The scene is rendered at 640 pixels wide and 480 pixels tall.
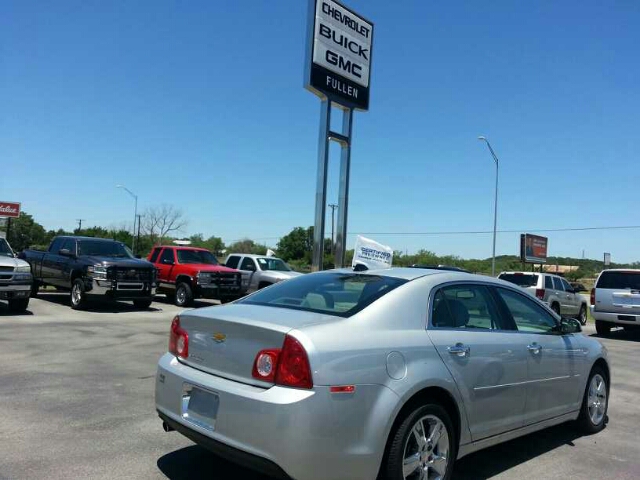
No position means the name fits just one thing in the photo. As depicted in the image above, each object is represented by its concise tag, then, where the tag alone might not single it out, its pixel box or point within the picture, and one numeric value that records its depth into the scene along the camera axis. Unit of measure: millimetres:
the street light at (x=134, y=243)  74856
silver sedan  3268
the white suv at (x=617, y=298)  15031
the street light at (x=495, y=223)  35672
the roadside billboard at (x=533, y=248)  55812
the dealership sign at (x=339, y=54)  18375
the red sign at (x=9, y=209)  48406
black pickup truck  14719
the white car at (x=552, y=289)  18094
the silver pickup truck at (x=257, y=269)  19297
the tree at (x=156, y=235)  81125
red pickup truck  17516
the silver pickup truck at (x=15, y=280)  12844
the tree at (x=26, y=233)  90500
